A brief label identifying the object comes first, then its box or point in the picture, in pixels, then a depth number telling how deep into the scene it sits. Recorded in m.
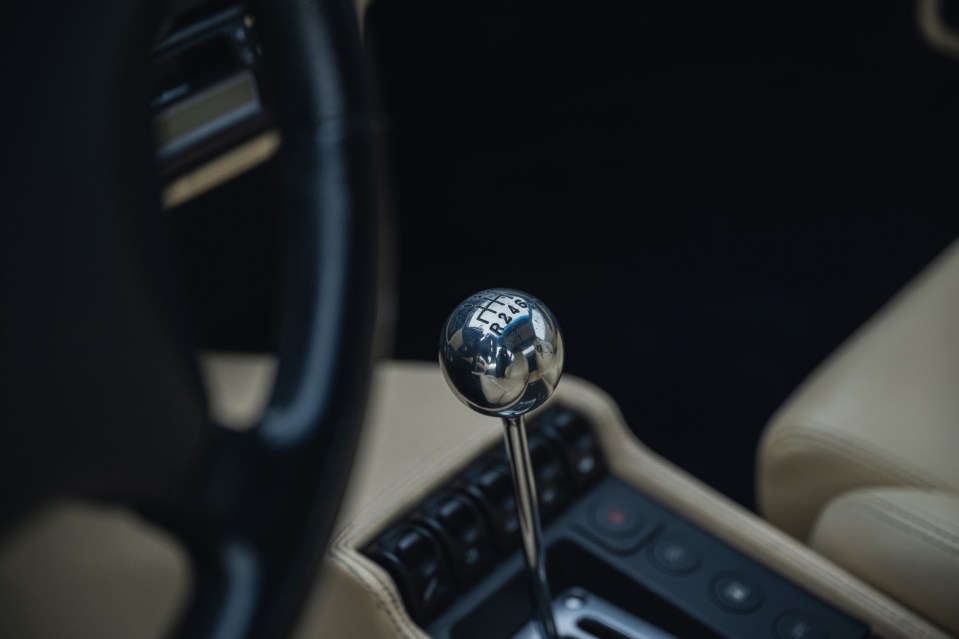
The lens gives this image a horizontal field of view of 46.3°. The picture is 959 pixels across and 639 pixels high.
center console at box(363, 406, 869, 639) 0.73
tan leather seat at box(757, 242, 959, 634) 0.72
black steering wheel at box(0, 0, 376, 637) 0.37
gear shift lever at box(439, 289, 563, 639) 0.52
